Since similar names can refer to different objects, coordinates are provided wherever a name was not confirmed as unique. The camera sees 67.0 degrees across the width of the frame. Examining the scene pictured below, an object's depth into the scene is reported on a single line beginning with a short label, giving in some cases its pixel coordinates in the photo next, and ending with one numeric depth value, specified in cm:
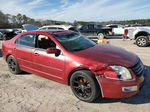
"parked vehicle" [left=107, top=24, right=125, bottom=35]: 1335
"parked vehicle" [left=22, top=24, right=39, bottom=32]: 1259
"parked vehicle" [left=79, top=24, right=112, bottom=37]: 1446
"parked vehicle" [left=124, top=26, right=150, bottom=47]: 728
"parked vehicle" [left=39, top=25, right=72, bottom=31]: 1032
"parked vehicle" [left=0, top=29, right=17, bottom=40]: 1214
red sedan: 223
